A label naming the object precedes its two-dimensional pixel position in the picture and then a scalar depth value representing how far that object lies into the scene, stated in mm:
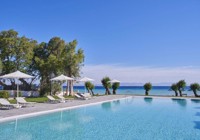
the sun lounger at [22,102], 16862
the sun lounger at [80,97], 24927
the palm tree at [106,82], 33156
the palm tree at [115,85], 34156
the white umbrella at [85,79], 26973
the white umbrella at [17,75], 18000
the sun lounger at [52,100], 20230
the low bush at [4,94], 21038
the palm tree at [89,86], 31484
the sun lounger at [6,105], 15398
